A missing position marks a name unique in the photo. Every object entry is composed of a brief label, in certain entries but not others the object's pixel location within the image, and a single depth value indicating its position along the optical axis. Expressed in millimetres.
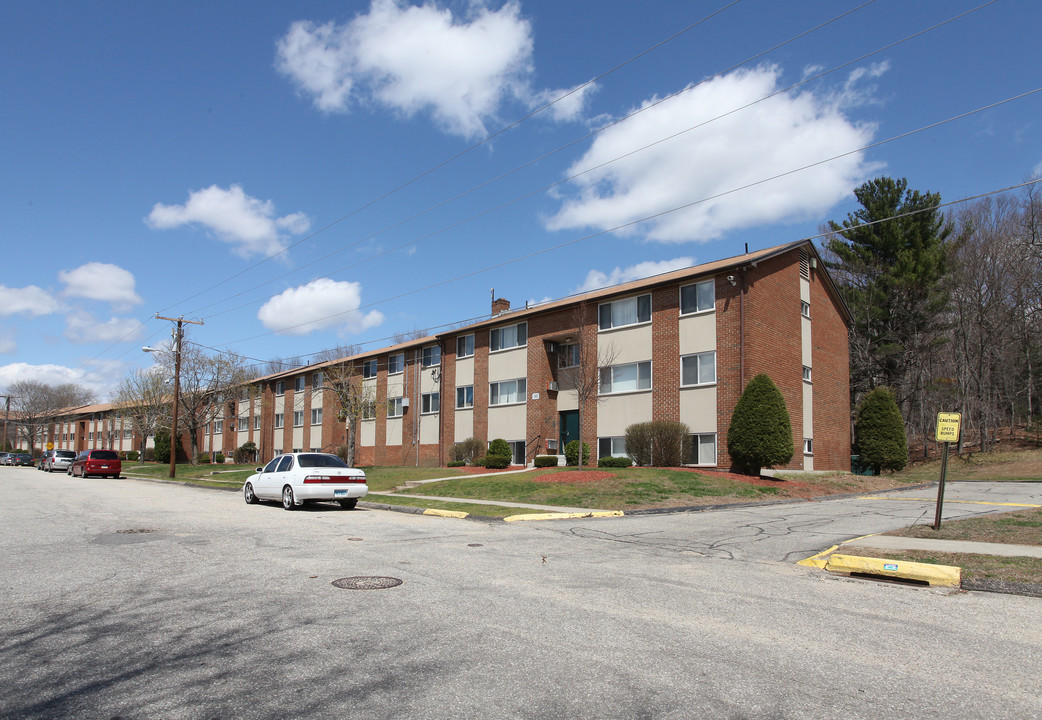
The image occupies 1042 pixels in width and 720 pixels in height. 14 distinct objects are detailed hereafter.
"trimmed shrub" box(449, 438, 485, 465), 35312
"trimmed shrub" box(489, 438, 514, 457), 32312
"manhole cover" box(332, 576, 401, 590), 7344
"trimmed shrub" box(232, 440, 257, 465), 57222
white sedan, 17516
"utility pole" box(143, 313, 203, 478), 38638
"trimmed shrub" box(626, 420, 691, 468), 25859
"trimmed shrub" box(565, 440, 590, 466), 29266
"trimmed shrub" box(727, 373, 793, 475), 23406
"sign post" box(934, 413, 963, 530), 11492
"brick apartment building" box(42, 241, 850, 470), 26297
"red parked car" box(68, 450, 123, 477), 38656
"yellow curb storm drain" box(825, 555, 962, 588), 8133
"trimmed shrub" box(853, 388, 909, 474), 32719
